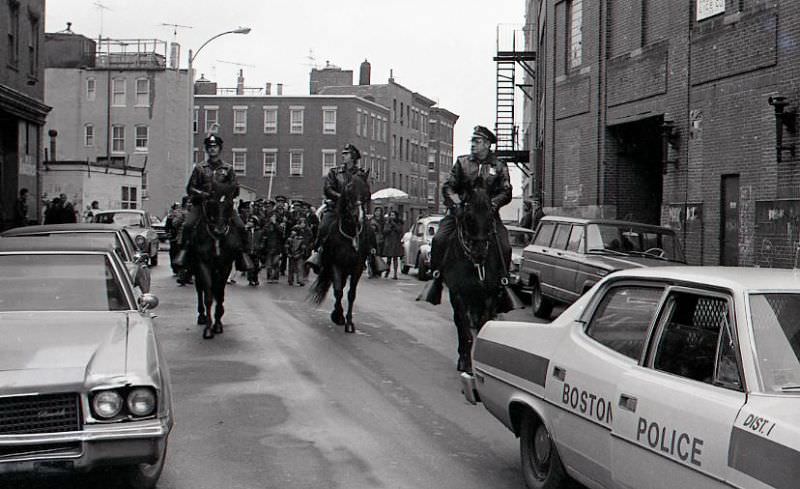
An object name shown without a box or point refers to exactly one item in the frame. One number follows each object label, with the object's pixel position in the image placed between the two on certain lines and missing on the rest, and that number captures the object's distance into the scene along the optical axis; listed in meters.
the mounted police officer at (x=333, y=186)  13.77
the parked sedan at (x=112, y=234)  11.28
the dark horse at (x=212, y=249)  12.70
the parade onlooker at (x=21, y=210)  24.59
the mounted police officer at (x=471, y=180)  10.43
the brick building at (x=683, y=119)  17.27
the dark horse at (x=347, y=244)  13.66
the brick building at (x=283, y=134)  75.50
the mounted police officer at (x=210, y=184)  12.70
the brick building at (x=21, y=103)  26.69
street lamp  40.94
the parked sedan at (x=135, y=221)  28.78
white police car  3.84
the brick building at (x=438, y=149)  98.81
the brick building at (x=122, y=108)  62.84
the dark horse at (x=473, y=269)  10.04
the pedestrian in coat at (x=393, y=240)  26.95
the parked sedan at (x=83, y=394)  4.88
